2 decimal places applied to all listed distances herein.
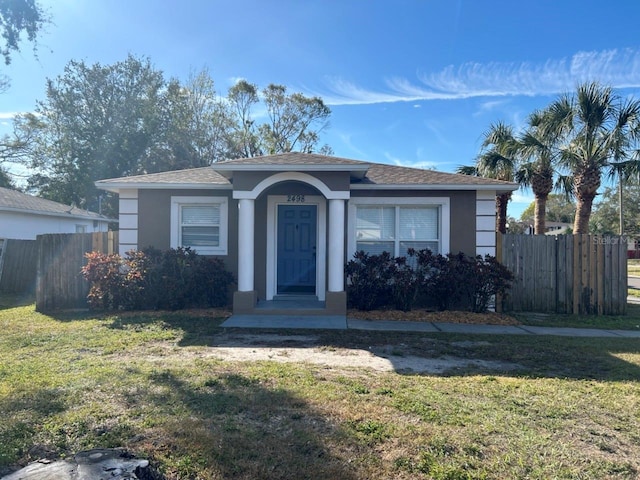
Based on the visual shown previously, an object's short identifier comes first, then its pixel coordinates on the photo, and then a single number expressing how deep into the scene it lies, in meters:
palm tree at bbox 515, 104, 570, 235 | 13.68
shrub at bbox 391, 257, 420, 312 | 9.36
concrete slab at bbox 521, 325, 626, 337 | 8.08
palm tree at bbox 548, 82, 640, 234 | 12.58
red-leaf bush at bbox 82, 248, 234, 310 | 9.29
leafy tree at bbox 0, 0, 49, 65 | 7.21
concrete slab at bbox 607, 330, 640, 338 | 8.12
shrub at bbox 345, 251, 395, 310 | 9.48
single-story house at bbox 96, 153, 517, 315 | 10.16
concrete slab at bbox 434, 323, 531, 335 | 8.03
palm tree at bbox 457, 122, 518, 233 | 15.09
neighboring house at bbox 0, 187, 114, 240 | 16.39
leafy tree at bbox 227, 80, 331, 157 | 31.92
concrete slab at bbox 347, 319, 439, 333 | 8.09
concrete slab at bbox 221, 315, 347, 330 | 8.12
